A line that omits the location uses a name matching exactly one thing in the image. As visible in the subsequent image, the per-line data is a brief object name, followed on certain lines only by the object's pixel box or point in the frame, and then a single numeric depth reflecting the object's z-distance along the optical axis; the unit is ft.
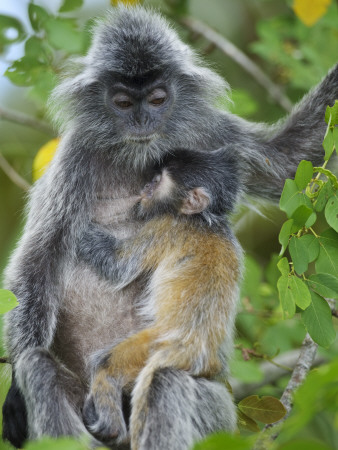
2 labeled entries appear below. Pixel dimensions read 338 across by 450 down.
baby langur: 26.37
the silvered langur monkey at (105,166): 30.09
